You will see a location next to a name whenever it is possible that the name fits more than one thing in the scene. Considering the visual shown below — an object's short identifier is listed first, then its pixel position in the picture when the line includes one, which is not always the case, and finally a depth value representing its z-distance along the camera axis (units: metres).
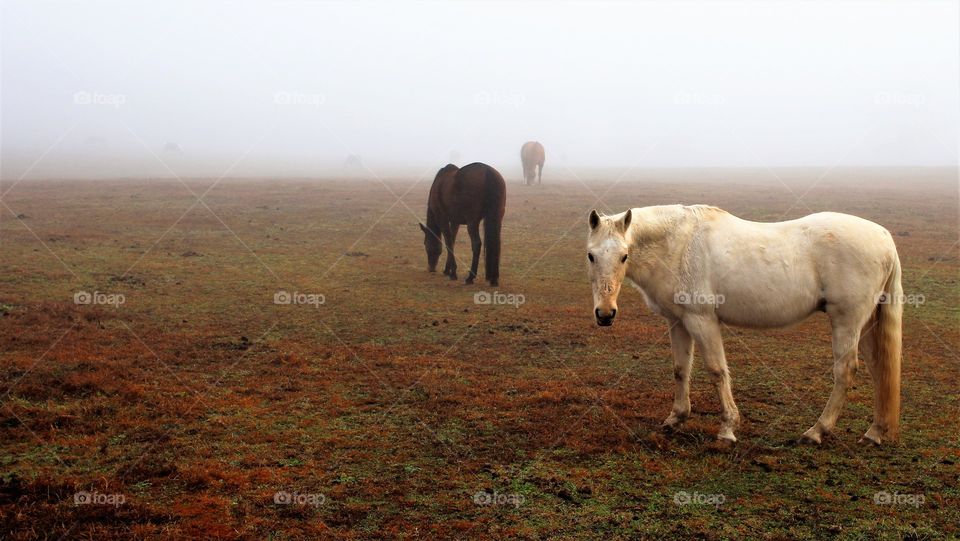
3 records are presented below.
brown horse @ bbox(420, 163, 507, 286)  14.63
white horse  6.37
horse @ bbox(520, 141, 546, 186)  47.81
